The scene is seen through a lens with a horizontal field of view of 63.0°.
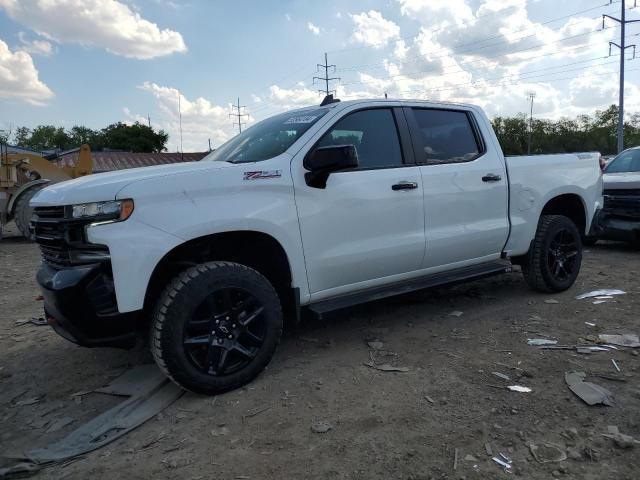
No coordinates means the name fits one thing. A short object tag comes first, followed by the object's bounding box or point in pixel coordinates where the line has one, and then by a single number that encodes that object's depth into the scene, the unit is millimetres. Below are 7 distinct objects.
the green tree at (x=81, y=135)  82912
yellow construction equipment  11359
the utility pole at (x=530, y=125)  84356
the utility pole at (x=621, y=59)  35909
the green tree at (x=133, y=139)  69625
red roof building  34219
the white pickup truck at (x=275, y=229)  3000
